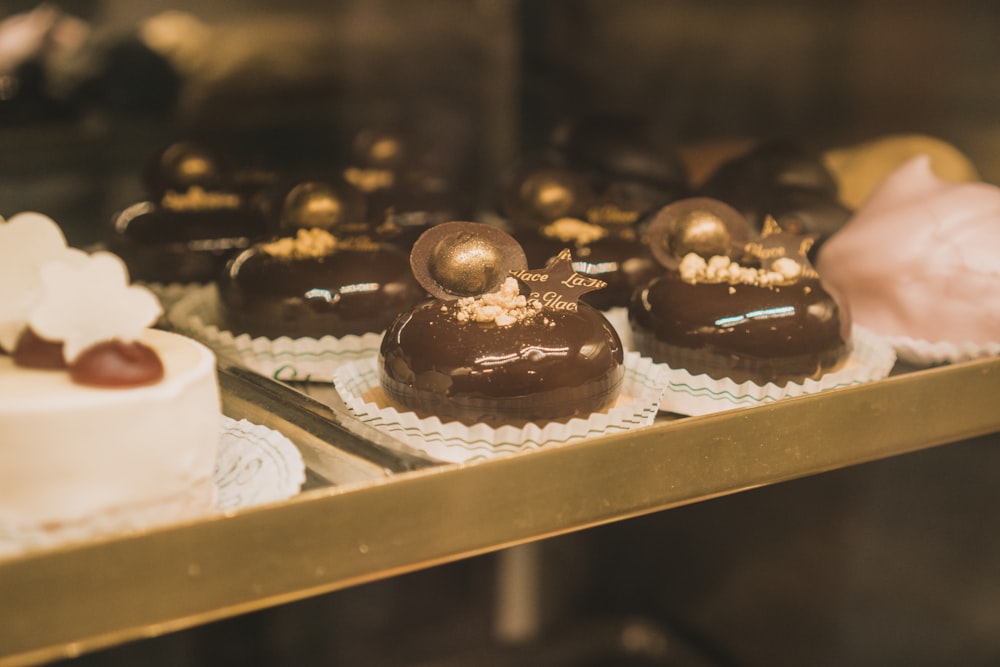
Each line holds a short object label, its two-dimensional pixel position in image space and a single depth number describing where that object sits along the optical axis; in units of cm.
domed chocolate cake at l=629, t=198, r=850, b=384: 56
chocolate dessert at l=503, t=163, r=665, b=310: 63
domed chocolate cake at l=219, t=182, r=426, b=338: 59
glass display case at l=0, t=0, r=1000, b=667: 73
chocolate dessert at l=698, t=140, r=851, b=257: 69
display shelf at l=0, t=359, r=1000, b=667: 42
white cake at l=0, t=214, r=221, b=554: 44
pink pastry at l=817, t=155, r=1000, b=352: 60
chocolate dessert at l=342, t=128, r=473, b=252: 71
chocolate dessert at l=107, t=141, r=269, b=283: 66
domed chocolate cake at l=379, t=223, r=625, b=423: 51
